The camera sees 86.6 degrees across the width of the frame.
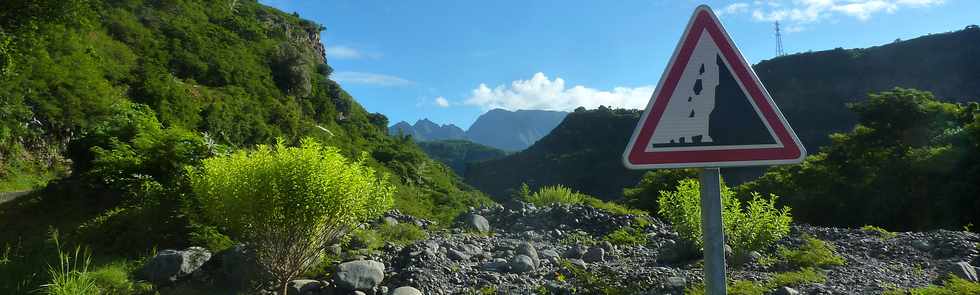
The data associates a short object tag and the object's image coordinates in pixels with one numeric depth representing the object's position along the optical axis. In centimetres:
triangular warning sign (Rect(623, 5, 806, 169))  166
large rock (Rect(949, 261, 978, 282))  457
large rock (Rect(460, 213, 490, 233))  818
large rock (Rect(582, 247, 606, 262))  591
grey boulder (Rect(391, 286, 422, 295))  434
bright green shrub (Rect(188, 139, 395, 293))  416
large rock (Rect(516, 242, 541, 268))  550
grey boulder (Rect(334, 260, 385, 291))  463
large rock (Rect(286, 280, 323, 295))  474
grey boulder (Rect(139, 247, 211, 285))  485
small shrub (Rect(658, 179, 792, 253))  531
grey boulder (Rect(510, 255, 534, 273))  514
